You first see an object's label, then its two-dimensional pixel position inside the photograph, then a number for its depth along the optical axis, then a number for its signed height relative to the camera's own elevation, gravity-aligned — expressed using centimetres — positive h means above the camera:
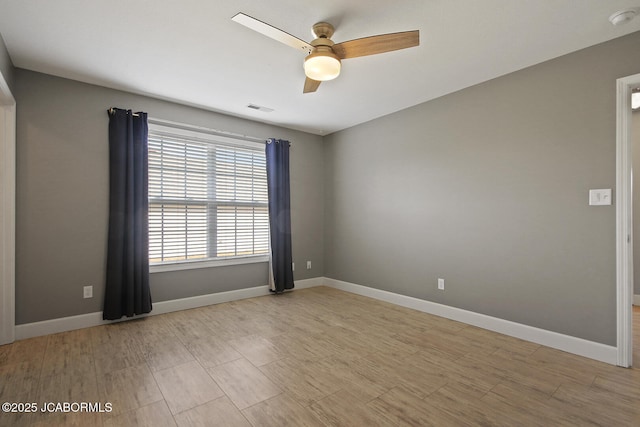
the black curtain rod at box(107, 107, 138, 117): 321 +115
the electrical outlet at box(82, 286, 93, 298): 307 -81
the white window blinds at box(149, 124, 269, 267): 360 +23
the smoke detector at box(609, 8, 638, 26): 200 +136
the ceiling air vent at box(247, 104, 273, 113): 380 +140
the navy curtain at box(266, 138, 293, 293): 442 +3
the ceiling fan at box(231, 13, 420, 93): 191 +116
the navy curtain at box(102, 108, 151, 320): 317 -9
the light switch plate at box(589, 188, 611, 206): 235 +12
